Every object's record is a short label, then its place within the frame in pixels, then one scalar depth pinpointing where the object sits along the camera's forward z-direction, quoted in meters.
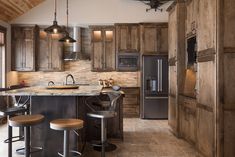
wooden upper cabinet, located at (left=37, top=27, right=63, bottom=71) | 7.70
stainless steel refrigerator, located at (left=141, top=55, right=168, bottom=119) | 7.38
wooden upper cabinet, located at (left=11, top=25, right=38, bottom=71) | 7.59
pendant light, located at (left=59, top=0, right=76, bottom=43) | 5.34
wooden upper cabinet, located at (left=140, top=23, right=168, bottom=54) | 7.57
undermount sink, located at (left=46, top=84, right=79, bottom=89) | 4.26
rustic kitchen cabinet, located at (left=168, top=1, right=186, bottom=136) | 5.26
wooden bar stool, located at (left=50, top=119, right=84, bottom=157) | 2.98
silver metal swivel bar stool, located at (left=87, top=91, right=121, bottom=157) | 3.75
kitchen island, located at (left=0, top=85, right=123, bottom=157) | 3.59
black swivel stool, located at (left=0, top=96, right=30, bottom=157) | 3.57
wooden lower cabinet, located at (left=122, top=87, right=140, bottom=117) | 7.61
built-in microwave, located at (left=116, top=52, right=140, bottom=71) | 7.70
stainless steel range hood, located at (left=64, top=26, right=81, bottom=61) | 7.58
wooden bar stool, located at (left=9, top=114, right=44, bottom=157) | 3.09
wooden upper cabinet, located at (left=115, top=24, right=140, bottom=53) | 7.69
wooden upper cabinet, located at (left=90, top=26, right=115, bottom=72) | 7.74
